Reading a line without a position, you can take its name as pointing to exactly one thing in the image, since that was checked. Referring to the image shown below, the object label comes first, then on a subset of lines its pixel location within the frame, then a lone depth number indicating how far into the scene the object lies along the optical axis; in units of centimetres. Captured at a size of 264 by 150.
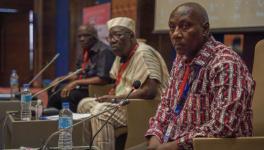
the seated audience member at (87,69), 663
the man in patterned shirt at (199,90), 296
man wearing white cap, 483
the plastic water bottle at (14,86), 617
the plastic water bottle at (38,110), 414
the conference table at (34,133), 383
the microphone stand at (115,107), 313
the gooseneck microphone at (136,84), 364
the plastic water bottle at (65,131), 323
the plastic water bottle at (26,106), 413
